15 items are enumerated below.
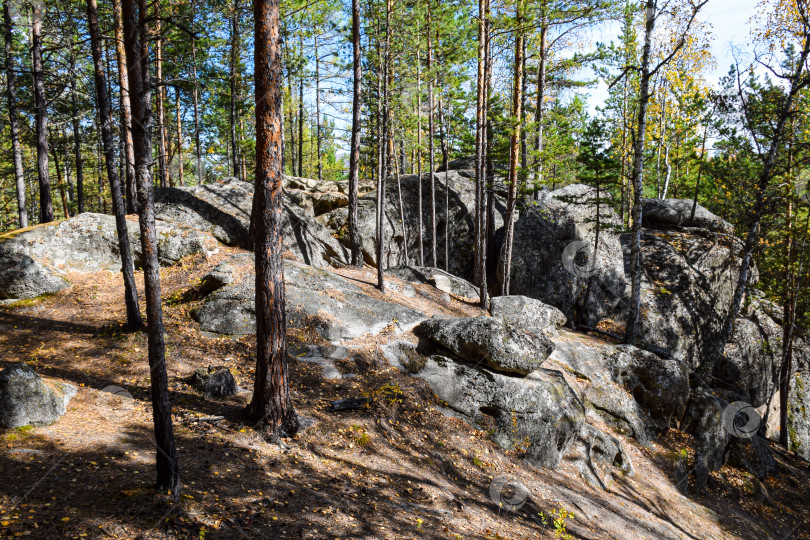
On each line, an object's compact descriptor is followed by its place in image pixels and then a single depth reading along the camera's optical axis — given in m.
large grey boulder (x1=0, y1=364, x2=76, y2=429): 5.47
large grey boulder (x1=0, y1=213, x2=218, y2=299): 10.68
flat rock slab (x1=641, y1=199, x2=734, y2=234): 22.58
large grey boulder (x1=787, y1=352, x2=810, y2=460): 18.34
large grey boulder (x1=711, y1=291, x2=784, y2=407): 17.69
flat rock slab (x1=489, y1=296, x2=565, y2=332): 15.08
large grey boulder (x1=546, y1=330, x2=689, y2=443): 12.36
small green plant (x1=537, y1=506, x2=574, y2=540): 6.99
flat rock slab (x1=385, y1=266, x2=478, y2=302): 17.34
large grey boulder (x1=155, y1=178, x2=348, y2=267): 15.76
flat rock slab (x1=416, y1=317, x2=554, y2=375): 10.34
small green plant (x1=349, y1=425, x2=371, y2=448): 7.46
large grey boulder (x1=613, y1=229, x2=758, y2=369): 17.84
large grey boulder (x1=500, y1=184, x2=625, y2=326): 18.56
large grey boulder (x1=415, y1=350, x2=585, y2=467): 9.48
